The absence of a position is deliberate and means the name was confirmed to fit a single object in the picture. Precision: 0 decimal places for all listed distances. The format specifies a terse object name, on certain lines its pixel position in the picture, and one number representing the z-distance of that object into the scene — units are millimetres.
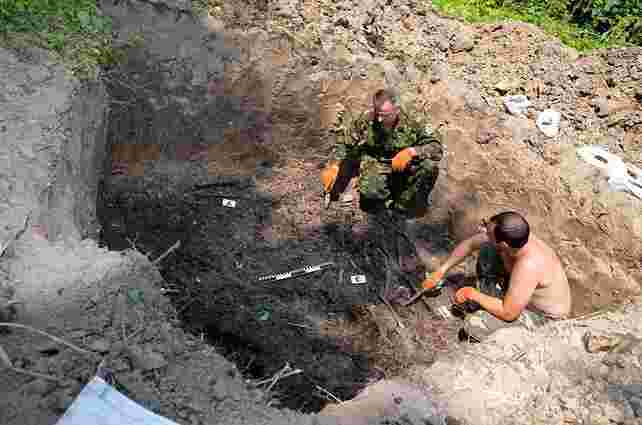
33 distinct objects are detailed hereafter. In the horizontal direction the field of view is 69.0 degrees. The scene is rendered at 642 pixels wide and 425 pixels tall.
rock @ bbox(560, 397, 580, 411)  2791
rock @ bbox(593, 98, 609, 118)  5136
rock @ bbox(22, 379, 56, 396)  2263
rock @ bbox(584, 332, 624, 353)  3119
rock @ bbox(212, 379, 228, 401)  2561
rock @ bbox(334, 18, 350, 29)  5688
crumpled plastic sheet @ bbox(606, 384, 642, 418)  2773
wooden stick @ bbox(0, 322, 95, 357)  2383
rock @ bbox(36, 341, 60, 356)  2432
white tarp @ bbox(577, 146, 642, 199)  4395
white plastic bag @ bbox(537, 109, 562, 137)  4906
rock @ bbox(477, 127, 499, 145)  4887
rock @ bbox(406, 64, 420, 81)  5375
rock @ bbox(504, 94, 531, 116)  5129
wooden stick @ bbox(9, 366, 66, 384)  2299
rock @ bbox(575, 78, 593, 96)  5281
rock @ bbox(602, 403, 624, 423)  2742
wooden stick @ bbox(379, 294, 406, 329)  4156
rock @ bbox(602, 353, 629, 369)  3014
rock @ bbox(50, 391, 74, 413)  2230
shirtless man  3393
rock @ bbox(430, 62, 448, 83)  5301
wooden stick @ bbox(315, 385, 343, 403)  3327
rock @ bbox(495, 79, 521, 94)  5344
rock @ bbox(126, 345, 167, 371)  2512
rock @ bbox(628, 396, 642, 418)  2766
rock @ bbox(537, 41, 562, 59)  5539
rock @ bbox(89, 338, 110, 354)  2504
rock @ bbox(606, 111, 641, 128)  5039
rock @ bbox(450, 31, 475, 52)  5734
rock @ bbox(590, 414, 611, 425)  2732
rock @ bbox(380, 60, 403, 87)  5336
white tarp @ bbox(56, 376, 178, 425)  2094
